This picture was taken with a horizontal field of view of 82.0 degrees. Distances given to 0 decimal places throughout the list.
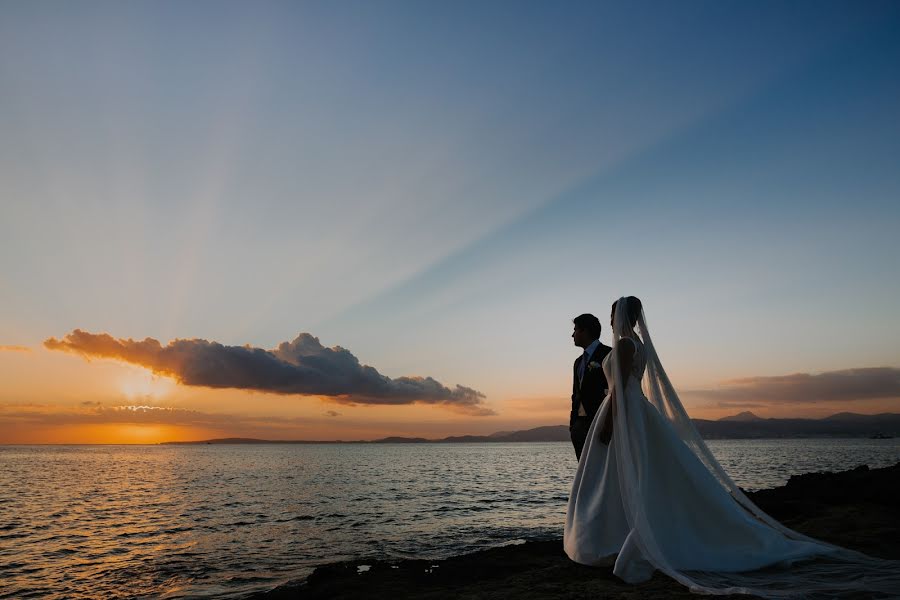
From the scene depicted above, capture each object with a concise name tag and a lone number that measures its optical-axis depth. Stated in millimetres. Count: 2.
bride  4879
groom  6359
